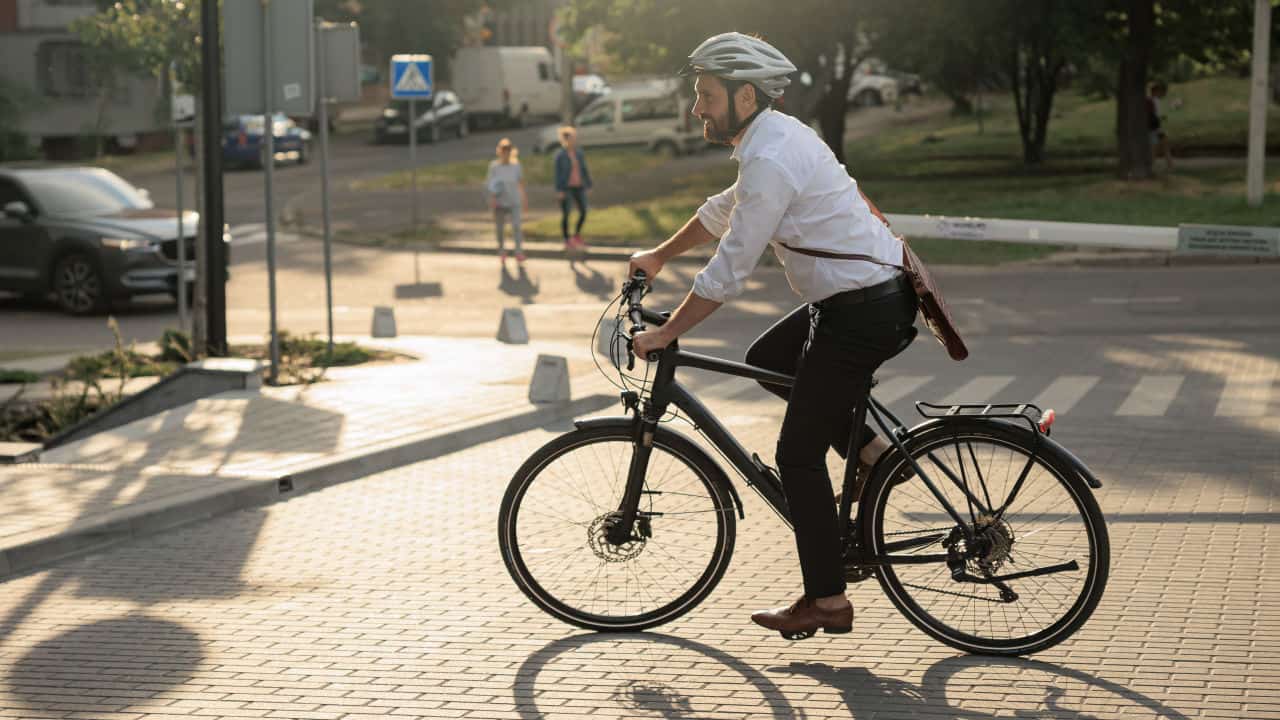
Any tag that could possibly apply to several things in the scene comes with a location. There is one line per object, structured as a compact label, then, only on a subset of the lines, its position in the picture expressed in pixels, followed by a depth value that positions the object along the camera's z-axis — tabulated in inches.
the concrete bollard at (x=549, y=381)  444.8
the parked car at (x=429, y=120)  2132.1
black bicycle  219.6
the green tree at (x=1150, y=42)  1230.9
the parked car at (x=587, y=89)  2490.2
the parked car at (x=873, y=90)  2815.0
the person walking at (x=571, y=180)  1020.5
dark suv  790.5
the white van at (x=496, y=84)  2389.3
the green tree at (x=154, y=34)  582.9
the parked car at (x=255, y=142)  1769.2
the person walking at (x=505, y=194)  976.3
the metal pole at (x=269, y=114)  491.2
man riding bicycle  211.3
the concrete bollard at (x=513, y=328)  626.8
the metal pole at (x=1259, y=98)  941.2
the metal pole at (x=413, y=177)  997.8
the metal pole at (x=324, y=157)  593.0
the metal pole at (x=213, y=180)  495.5
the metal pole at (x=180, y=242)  622.5
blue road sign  1018.7
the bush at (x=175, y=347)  556.7
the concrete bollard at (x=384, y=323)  661.9
